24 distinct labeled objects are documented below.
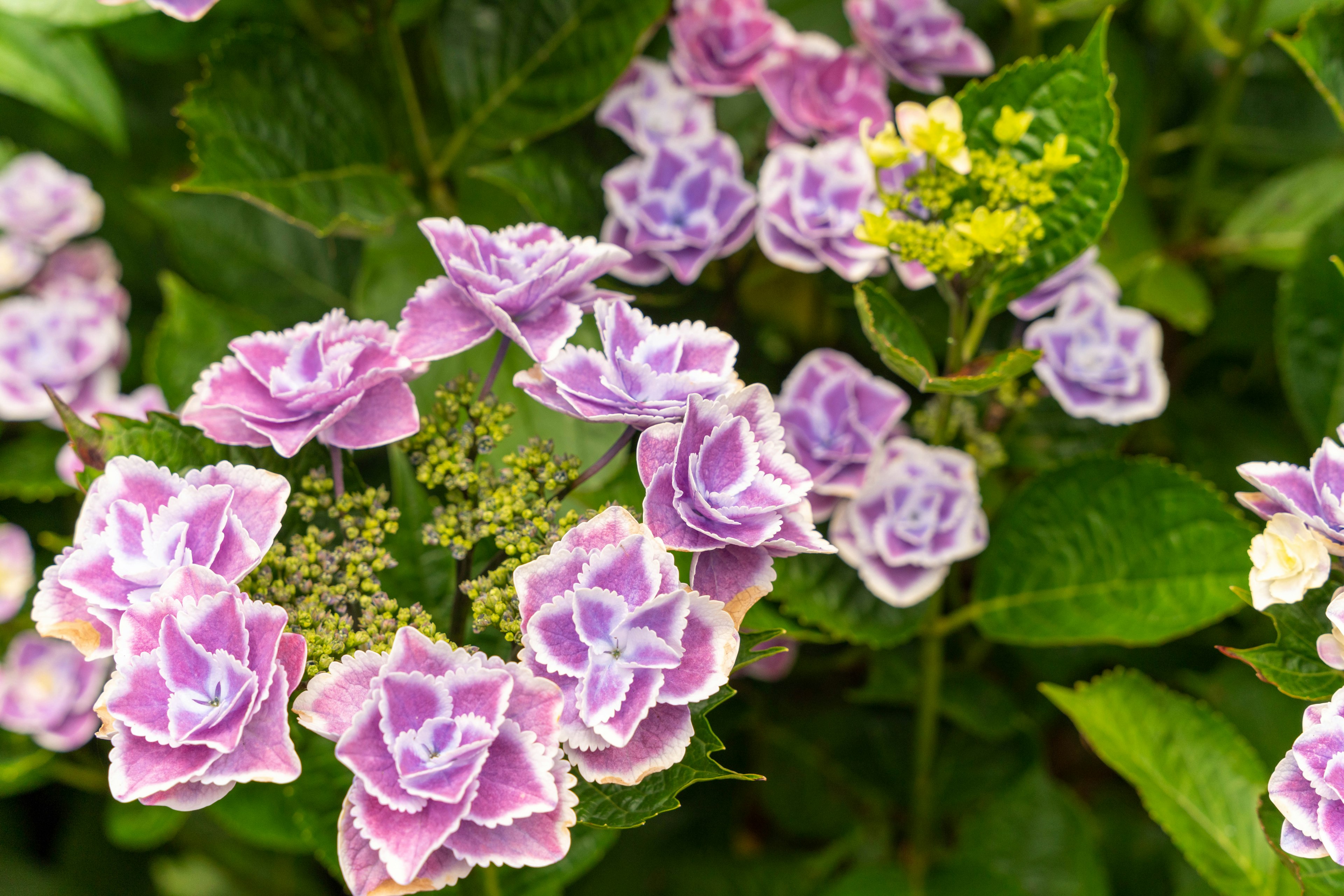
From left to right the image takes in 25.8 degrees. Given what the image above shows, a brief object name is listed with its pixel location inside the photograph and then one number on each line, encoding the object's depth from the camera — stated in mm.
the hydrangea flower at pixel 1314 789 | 581
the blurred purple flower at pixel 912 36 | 728
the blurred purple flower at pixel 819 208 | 681
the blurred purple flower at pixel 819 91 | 715
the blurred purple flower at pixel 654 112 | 716
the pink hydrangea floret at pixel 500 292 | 609
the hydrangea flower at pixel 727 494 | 590
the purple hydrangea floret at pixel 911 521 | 679
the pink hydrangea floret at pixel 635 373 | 599
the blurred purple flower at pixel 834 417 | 685
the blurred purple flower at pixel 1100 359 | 690
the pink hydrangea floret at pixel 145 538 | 588
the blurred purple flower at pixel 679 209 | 693
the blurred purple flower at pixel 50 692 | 745
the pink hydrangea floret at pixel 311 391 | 605
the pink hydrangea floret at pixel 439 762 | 570
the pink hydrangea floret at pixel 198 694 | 571
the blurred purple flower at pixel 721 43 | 721
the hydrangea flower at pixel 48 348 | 765
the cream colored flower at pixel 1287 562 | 592
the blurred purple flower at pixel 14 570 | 752
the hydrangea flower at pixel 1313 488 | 594
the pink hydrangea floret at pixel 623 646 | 579
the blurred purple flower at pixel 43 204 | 798
